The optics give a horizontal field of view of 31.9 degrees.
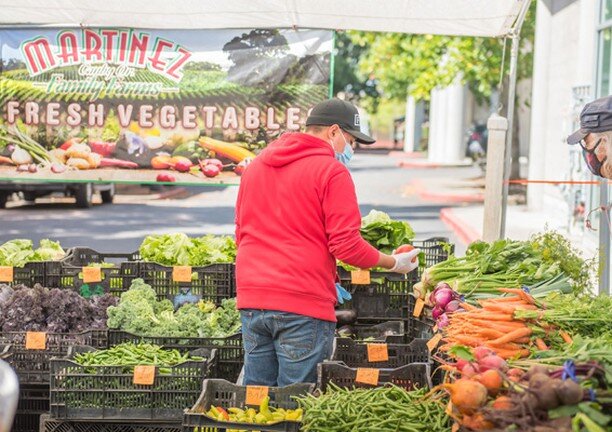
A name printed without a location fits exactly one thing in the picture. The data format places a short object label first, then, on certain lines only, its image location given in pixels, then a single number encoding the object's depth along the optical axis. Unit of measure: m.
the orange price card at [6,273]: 8.67
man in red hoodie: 5.87
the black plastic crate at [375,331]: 7.82
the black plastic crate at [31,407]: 7.27
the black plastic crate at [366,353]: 6.95
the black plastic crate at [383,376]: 6.05
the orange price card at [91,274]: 8.59
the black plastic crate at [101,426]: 6.61
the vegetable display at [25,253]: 9.15
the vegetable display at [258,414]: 5.65
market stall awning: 8.72
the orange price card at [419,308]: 7.89
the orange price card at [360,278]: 8.29
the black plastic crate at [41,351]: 7.28
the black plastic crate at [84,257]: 9.47
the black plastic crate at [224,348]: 7.31
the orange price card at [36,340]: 7.35
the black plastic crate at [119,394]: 6.58
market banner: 9.96
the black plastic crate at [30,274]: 8.75
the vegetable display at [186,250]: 9.15
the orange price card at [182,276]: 8.51
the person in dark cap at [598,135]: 6.10
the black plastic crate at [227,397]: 5.54
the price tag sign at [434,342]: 6.40
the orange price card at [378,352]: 6.91
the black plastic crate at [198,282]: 8.58
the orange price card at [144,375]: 6.54
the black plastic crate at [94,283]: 8.65
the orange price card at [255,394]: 5.83
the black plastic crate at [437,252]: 9.02
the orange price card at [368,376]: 6.10
